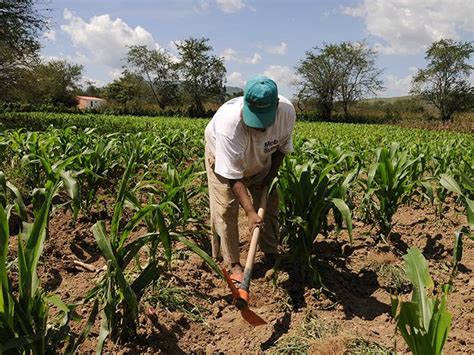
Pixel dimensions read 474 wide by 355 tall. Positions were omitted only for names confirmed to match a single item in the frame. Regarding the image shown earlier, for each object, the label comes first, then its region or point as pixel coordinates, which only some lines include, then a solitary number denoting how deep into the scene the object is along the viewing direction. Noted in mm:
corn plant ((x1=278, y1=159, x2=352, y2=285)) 2818
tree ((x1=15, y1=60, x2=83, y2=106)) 51781
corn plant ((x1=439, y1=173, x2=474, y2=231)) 2727
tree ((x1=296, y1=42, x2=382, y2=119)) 51562
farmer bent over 2506
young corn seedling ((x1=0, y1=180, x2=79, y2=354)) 1511
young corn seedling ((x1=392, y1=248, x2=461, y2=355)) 1393
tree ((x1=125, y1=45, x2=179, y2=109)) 55188
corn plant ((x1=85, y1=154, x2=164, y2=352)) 1844
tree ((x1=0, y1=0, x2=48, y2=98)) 17422
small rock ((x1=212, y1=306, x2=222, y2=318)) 2555
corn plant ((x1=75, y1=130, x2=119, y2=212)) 3867
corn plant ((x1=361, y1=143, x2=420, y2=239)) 3260
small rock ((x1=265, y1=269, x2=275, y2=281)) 2868
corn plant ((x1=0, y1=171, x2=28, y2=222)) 2279
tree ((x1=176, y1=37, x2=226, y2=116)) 52250
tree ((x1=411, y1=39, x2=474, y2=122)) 45781
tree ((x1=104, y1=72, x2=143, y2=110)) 53094
